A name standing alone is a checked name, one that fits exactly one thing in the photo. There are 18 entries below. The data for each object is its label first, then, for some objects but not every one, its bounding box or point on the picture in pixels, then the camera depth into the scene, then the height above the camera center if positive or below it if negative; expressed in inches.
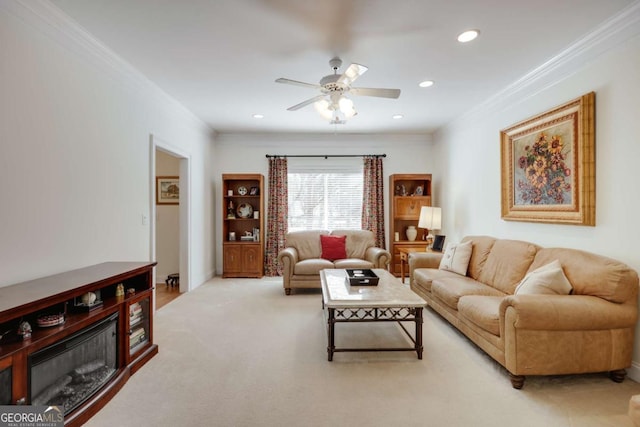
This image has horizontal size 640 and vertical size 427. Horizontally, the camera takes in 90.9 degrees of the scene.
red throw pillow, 203.8 -23.4
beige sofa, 86.7 -32.3
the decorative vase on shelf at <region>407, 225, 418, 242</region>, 234.8 -16.3
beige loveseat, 185.6 -28.4
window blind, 244.1 +11.9
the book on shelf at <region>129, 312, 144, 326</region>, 100.1 -34.8
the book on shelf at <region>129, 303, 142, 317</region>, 99.6 -31.7
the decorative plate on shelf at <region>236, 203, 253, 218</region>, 238.5 +0.4
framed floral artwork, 107.7 +18.0
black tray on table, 124.7 -27.3
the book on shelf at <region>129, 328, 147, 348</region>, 100.3 -41.0
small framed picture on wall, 224.8 +16.1
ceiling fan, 104.9 +44.1
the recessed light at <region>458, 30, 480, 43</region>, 101.6 +57.8
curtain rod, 240.6 +43.3
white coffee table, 103.3 -29.9
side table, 213.6 -29.0
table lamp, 209.9 -4.9
